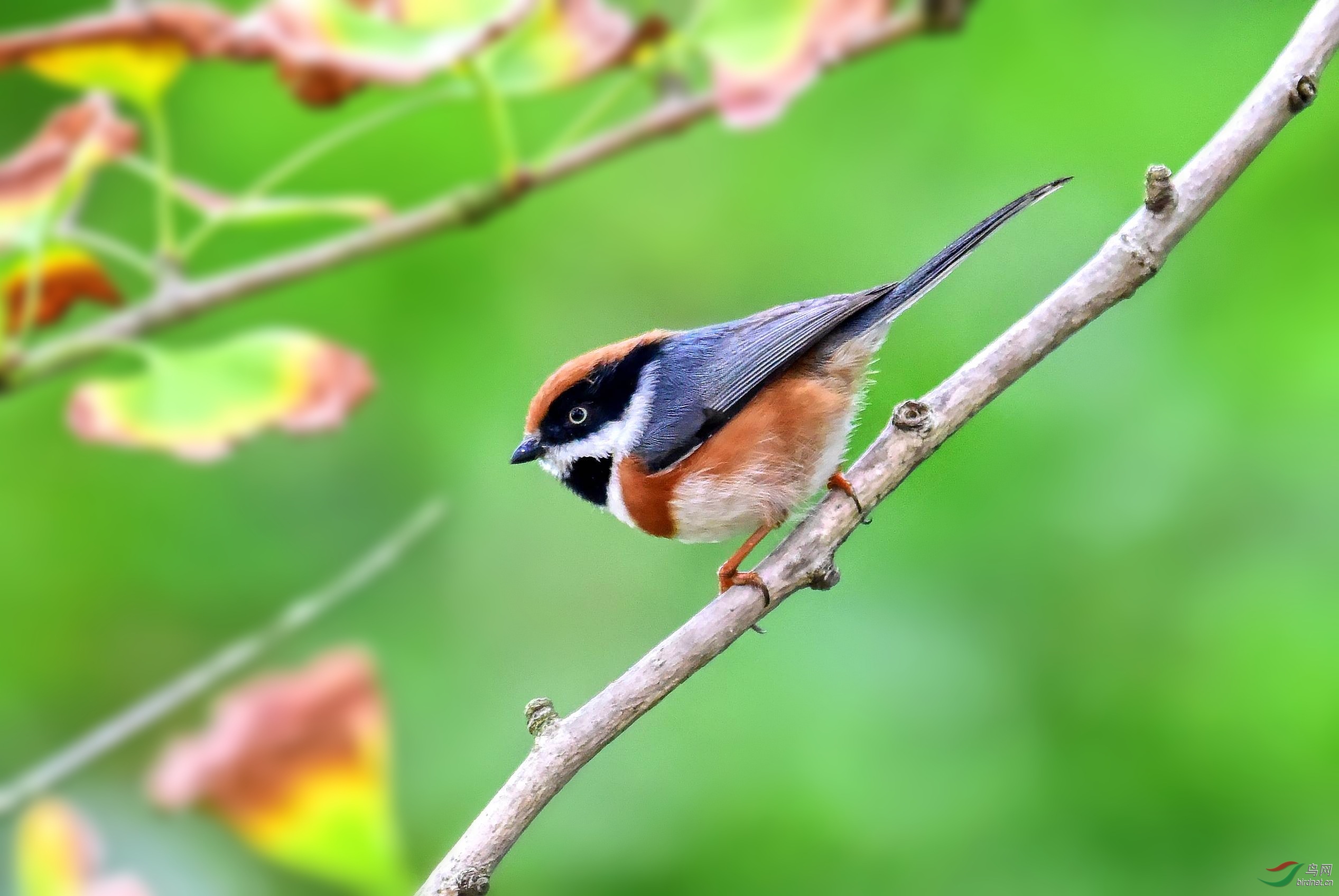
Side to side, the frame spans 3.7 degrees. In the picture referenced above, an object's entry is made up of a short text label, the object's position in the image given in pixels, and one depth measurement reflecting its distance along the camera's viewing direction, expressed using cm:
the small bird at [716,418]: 312
